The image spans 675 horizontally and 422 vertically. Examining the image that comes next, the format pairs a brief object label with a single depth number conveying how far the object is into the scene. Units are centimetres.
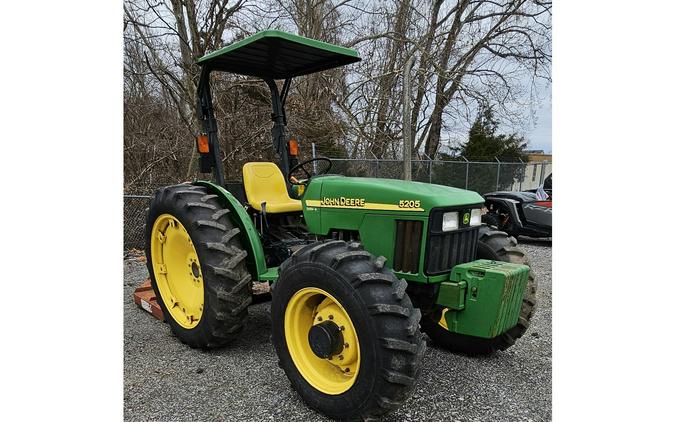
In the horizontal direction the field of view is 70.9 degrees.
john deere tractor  244
